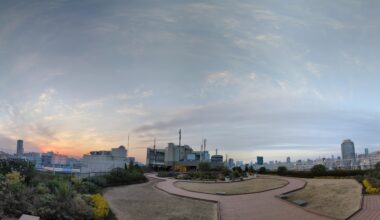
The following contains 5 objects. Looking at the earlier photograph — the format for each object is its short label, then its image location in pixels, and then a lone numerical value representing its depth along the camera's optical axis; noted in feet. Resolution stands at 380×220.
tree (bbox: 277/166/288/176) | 147.41
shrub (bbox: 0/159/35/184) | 45.75
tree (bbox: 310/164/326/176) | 123.56
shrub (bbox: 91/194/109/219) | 42.78
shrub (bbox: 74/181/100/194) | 60.60
